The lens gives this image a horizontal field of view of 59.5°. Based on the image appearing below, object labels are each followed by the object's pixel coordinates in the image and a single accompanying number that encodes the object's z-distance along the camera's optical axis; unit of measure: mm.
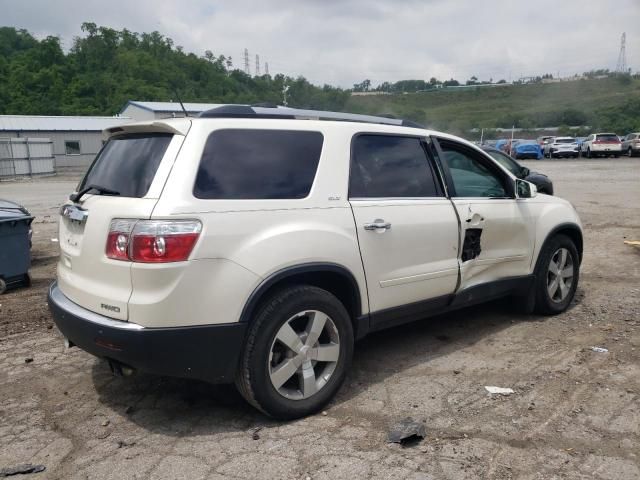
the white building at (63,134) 36344
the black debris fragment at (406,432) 3179
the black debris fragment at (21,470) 2935
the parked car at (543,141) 40778
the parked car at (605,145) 35688
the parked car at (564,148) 37625
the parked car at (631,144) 35375
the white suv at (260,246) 2994
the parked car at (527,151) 36875
